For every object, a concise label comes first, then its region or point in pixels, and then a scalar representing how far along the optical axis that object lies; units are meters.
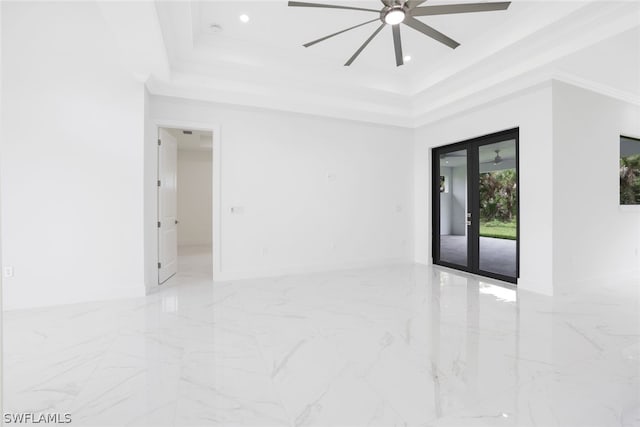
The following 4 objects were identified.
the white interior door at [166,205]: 4.86
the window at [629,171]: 5.14
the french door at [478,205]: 4.97
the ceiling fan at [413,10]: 2.87
